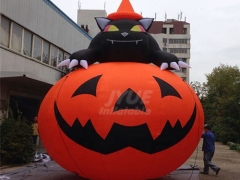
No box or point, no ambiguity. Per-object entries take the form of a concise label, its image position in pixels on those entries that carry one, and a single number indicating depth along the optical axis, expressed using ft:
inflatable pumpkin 21.49
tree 94.81
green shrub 35.76
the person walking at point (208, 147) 34.47
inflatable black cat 25.02
